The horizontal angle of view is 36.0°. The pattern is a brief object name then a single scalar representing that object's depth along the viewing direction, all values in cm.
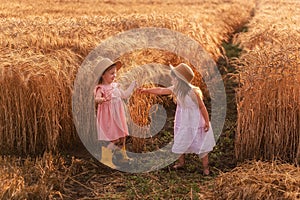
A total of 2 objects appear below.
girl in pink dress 500
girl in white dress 482
